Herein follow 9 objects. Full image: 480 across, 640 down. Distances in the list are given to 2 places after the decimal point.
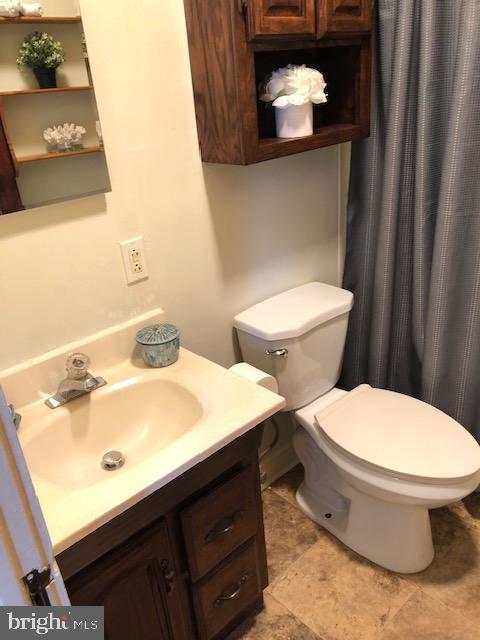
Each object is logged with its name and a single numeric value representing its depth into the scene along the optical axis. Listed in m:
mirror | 1.04
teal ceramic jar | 1.34
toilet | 1.42
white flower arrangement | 1.36
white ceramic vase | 1.39
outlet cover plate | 1.33
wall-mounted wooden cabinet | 1.20
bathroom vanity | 0.96
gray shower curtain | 1.45
